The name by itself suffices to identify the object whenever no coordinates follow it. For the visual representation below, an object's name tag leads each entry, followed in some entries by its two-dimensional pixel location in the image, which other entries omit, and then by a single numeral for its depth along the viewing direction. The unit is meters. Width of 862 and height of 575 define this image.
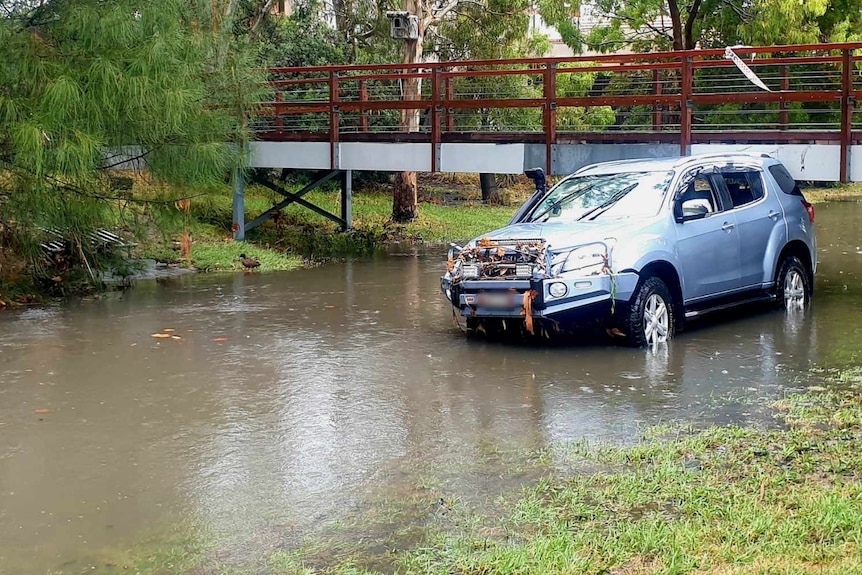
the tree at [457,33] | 24.00
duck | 17.00
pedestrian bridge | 12.91
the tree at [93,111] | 11.63
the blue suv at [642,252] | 9.36
